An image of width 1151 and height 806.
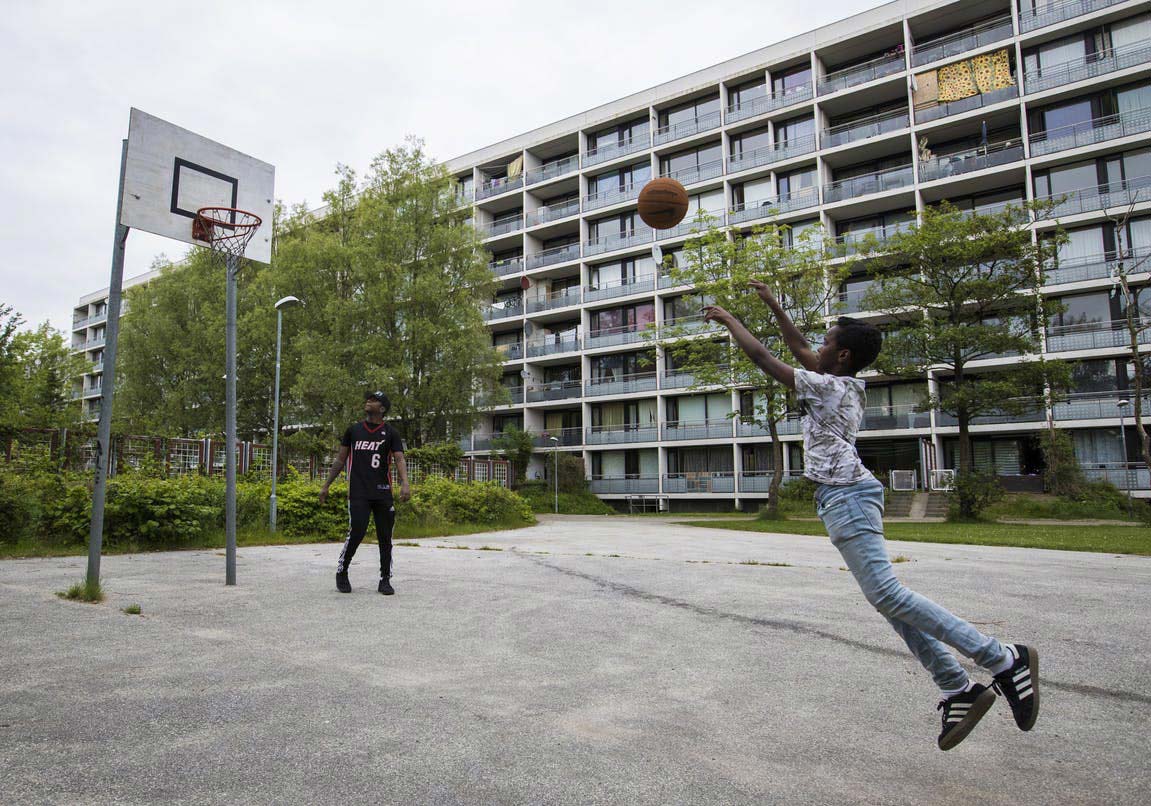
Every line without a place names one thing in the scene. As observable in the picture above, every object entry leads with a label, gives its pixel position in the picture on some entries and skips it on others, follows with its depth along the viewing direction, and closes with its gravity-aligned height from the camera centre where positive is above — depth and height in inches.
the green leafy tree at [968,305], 939.3 +213.6
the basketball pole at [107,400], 272.5 +29.6
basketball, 297.4 +105.9
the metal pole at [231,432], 314.8 +19.3
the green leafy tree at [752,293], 1072.8 +254.8
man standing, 301.0 -2.6
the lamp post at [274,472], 584.4 +2.6
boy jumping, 130.1 -11.2
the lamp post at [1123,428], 1187.9 +52.8
